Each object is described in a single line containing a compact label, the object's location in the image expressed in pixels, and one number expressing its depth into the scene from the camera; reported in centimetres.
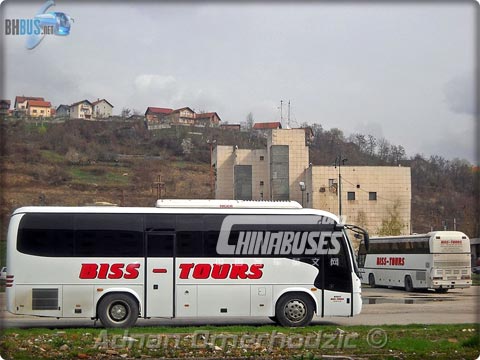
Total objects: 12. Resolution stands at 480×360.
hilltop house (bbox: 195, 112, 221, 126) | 13754
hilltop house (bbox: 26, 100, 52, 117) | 12486
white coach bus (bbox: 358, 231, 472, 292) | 3281
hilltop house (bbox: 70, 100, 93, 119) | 13112
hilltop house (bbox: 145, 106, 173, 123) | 13877
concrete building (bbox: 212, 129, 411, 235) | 7400
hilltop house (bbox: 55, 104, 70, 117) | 13062
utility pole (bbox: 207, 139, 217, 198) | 9179
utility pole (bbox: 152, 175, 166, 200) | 8346
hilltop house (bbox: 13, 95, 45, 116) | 11817
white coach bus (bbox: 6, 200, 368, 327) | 1681
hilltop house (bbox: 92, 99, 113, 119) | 13262
